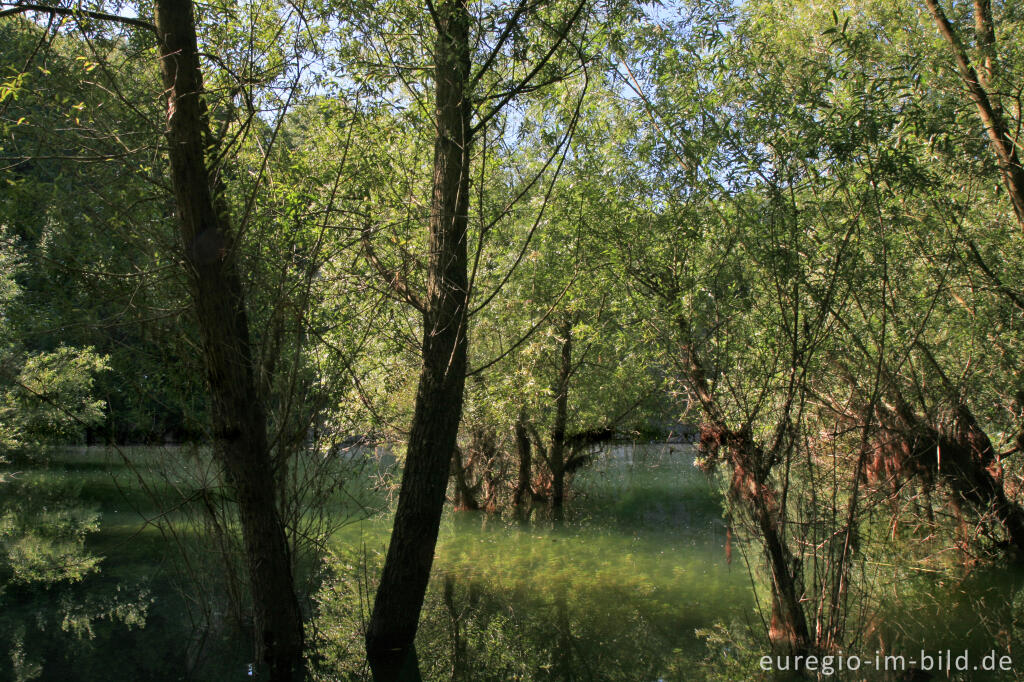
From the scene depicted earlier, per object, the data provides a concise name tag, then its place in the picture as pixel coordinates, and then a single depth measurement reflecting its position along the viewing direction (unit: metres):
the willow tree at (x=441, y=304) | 5.21
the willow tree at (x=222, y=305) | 4.64
